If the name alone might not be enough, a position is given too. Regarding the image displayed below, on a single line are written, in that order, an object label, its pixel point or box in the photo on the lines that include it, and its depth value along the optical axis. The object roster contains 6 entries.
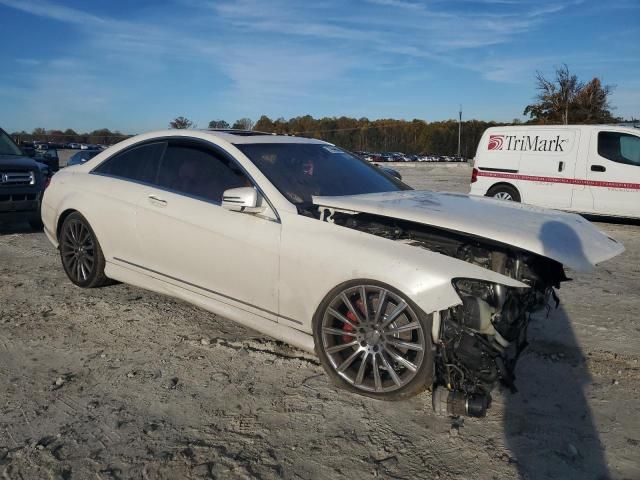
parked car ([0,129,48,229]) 7.86
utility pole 58.28
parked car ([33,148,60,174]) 23.67
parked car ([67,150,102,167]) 18.58
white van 9.95
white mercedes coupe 2.90
